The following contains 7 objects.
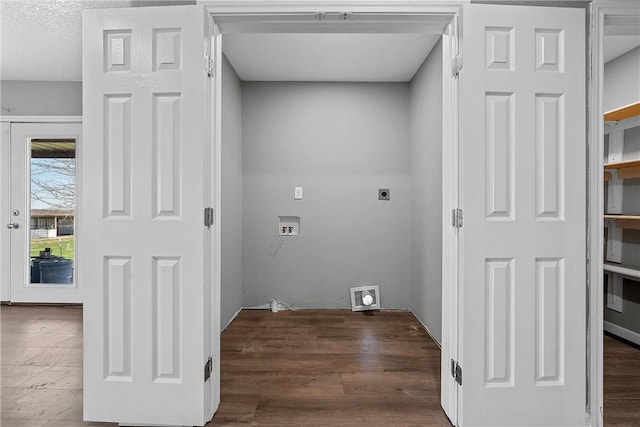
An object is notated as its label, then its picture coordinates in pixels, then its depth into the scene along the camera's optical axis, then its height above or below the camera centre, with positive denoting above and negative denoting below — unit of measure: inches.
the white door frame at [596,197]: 69.4 +2.6
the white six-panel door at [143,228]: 69.0 -3.3
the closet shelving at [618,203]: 115.5 +2.7
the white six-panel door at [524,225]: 68.3 -2.7
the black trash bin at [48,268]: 167.3 -26.3
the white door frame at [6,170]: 163.5 +18.5
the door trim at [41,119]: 163.3 +41.4
